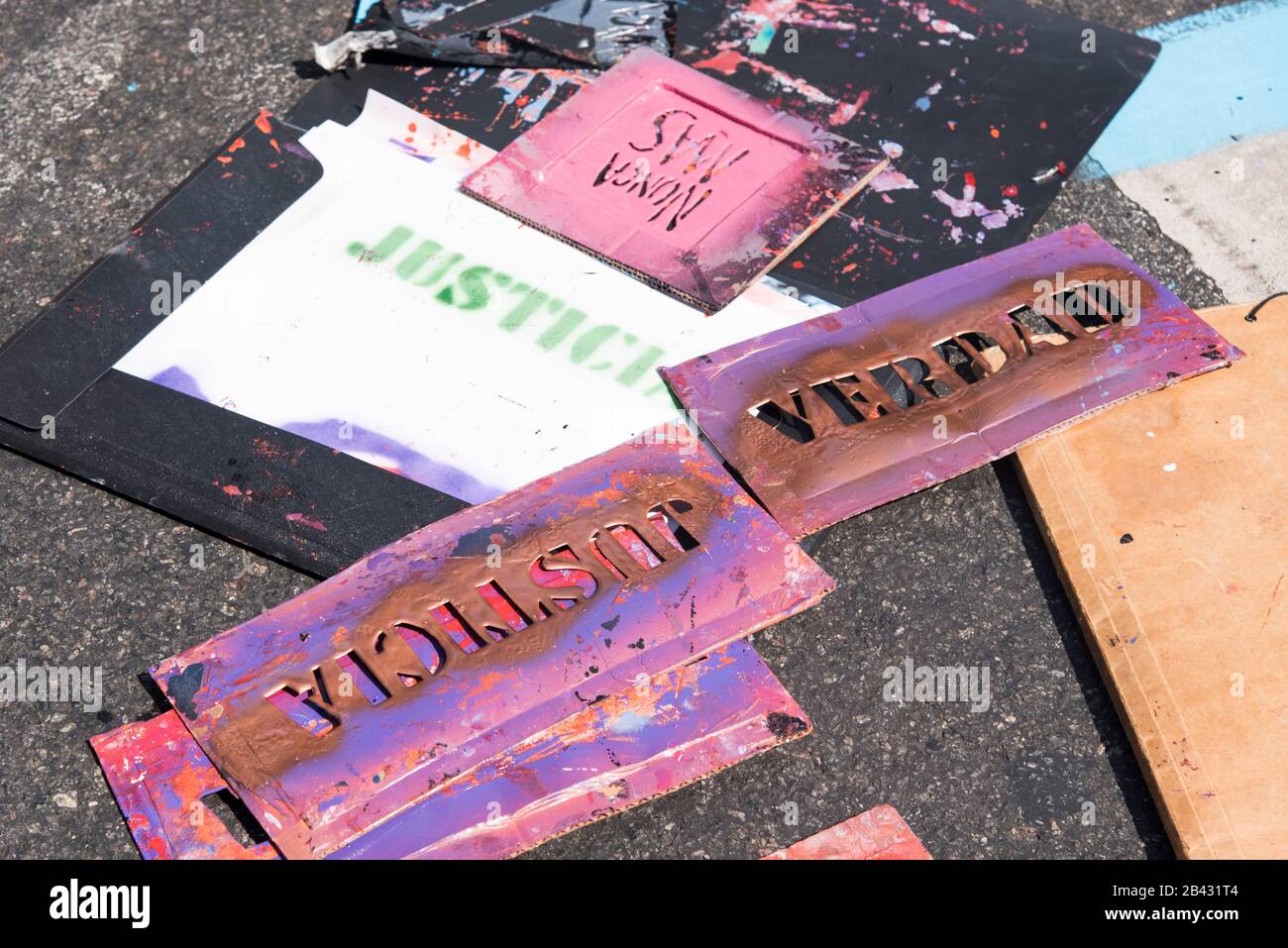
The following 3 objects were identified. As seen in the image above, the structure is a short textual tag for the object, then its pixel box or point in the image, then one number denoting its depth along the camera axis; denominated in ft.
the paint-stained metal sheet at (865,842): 7.79
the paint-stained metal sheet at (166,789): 7.61
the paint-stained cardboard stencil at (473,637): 7.59
